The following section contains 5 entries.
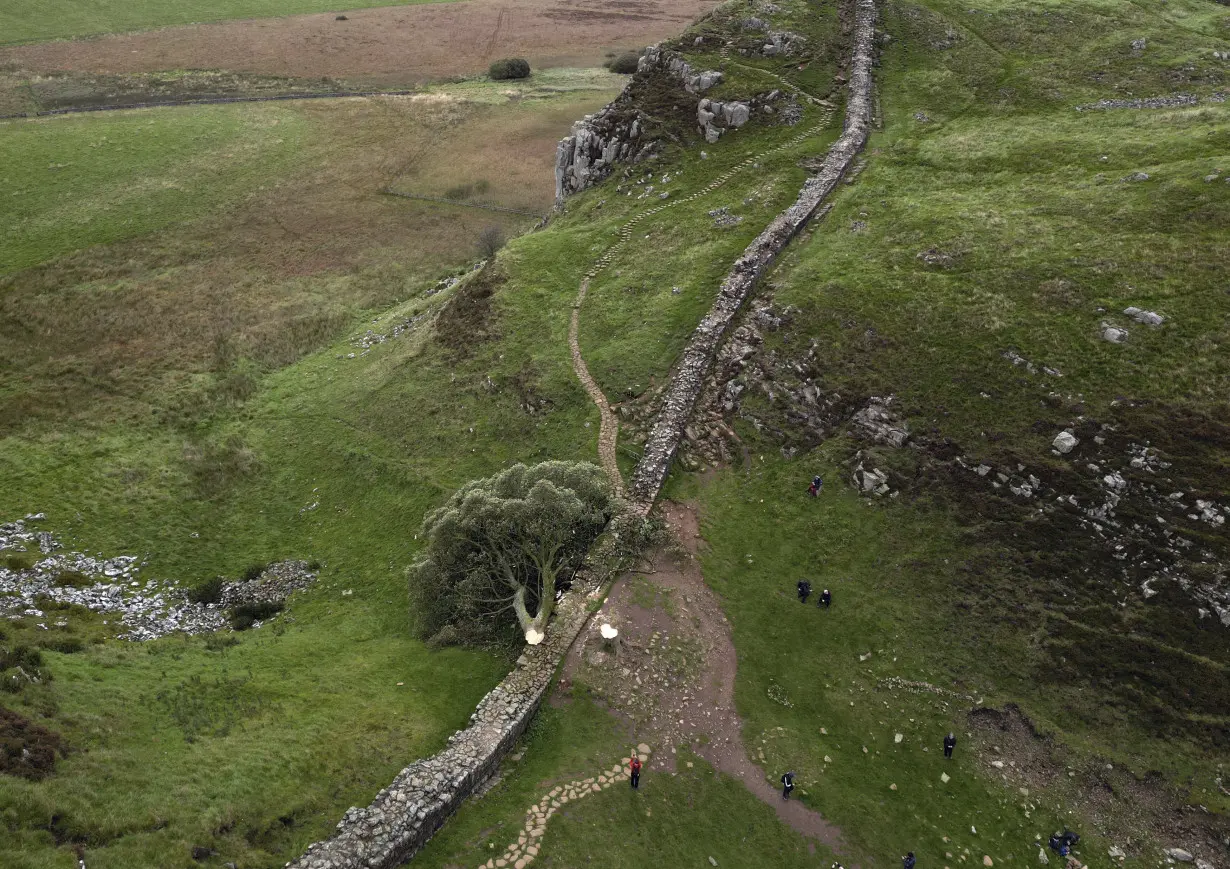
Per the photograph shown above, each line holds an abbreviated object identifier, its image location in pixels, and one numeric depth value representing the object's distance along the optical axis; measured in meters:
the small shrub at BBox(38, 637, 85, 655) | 37.61
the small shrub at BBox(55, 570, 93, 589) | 47.41
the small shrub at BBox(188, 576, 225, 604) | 47.50
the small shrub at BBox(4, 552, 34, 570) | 48.12
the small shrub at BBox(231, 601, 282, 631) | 44.50
